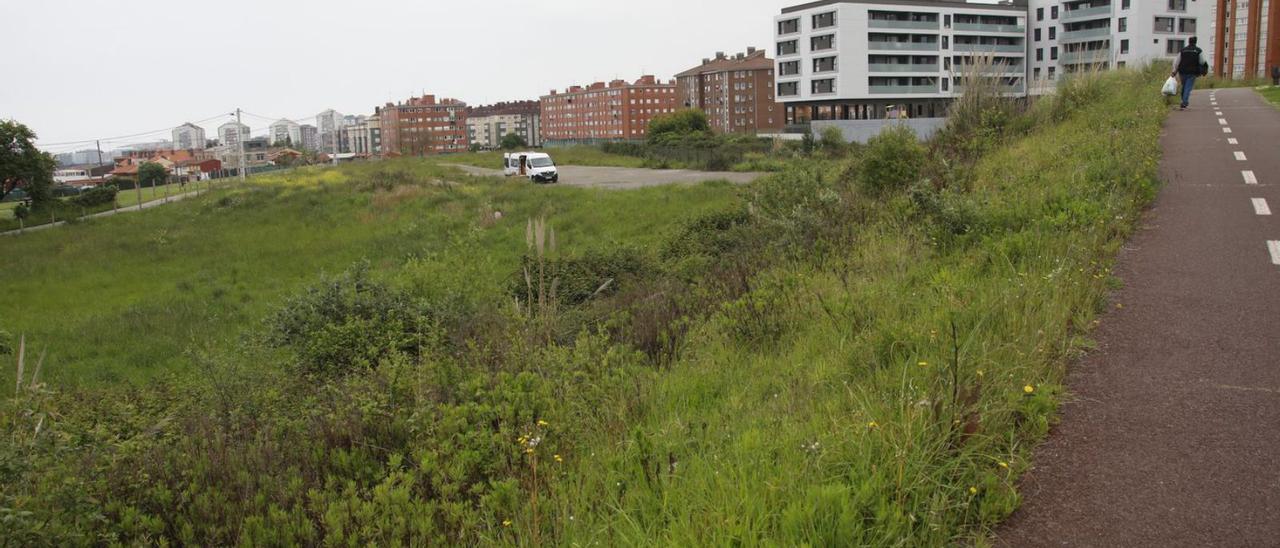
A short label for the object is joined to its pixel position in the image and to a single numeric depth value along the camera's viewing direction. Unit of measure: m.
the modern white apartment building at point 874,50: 76.19
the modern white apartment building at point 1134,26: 76.69
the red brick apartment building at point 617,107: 149.00
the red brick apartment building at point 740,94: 109.81
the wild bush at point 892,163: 15.17
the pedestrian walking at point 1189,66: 23.02
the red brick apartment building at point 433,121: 180.62
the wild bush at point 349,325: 9.47
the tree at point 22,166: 52.88
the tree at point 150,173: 102.00
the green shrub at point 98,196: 55.24
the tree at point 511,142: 119.30
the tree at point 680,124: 89.90
